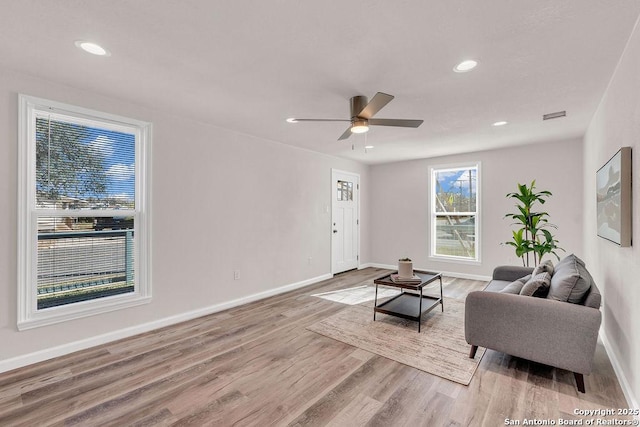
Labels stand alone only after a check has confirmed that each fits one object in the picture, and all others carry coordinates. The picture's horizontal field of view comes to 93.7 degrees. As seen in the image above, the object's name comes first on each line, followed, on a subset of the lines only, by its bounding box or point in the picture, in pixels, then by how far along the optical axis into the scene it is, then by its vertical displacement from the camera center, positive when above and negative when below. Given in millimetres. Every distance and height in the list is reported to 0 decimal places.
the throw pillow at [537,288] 2463 -618
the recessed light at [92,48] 2020 +1142
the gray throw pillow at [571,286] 2260 -558
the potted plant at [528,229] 3844 -232
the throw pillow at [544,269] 2936 -551
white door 5966 -164
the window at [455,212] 5652 +22
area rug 2559 -1289
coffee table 3311 -1125
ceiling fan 2736 +866
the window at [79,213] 2570 -7
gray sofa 2127 -839
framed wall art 1999 +110
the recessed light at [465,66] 2260 +1140
